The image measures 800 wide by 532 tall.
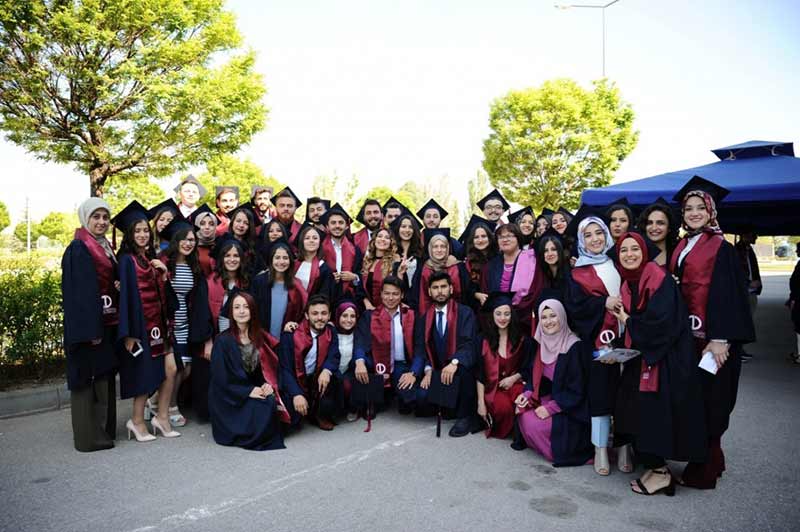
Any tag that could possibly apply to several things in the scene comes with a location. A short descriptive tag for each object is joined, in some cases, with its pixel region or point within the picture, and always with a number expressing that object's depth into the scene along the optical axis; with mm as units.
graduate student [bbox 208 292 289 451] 4961
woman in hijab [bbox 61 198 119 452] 4633
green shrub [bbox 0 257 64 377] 6207
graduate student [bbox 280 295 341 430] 5531
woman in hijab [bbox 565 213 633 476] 4391
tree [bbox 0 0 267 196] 9914
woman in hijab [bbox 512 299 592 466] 4625
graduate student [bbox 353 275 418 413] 5945
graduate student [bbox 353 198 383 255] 7492
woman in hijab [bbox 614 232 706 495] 3832
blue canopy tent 7105
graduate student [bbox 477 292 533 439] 5250
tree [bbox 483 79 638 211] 24750
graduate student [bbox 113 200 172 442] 4938
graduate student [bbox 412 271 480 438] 5605
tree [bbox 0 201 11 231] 64462
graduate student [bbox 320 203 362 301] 6961
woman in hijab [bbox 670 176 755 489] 3773
